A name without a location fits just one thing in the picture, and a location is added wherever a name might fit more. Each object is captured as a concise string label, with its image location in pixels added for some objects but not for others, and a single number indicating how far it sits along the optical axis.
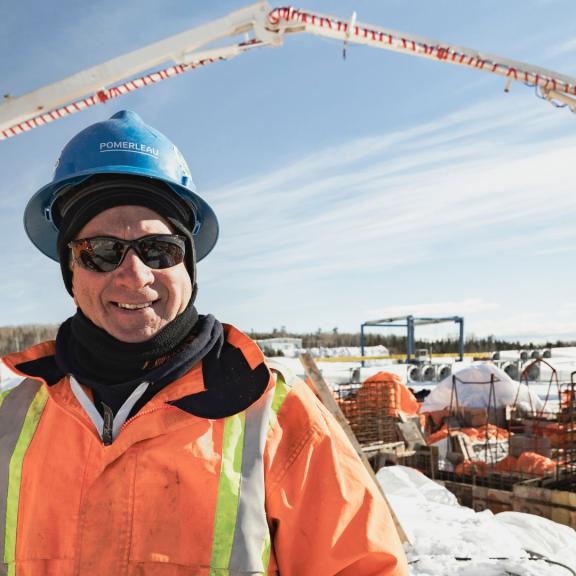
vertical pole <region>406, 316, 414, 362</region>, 33.81
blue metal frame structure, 33.97
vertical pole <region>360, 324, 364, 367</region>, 35.72
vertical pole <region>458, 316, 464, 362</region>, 33.88
